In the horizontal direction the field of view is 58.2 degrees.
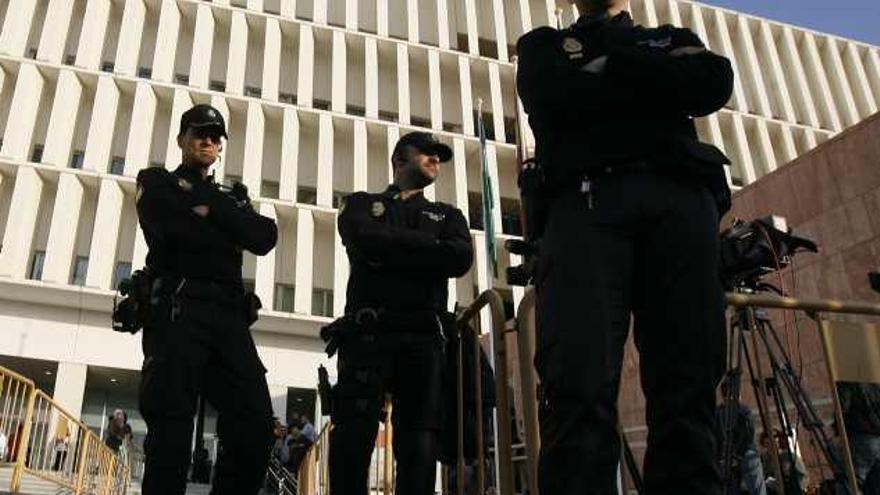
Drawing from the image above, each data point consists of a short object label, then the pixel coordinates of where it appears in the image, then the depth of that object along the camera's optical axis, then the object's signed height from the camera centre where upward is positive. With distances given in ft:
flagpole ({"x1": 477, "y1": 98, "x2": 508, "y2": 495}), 38.78 +15.25
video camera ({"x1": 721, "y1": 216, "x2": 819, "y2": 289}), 12.63 +4.04
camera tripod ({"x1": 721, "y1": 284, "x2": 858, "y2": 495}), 12.92 +2.08
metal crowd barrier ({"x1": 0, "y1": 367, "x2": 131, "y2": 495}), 25.89 +3.65
